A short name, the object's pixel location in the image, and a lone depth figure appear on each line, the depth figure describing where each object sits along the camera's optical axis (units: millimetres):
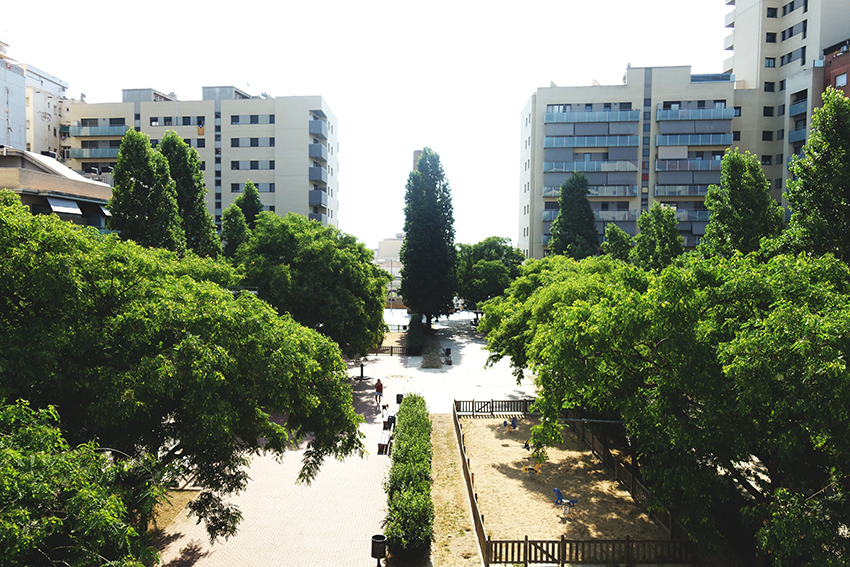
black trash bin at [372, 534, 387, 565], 13320
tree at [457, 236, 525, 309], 58812
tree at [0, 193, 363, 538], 9445
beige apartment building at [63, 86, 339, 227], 61125
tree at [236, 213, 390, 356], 29906
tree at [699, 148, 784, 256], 24031
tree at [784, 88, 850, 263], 18625
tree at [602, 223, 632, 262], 42469
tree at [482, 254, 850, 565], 9977
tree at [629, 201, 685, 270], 33062
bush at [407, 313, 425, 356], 46969
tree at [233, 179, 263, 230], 52031
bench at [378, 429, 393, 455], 22969
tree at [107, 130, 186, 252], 26984
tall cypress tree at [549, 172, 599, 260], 54250
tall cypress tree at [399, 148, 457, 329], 54500
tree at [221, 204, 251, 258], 46531
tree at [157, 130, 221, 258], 34719
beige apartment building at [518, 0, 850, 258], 58469
